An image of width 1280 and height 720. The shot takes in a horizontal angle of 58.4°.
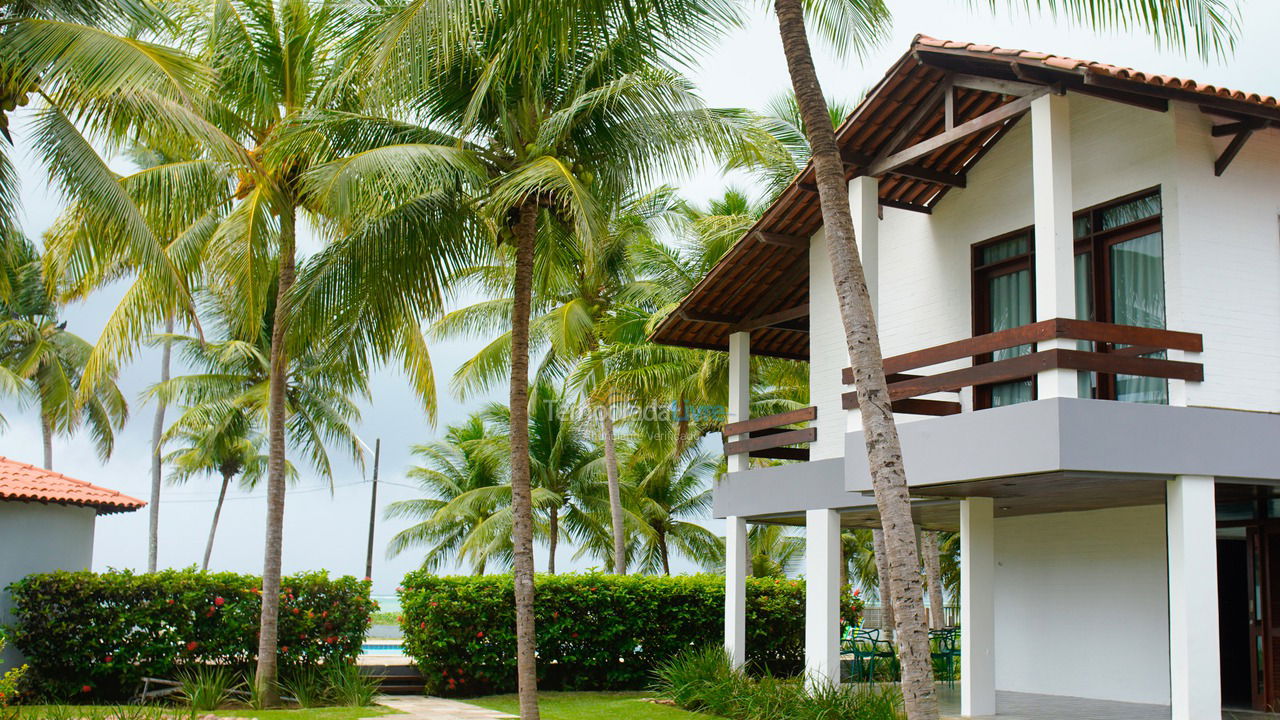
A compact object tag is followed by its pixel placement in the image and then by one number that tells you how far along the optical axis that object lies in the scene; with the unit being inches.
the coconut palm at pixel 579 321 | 885.8
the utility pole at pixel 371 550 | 1332.4
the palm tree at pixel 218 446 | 1122.0
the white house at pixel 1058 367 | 371.6
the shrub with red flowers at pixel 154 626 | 596.4
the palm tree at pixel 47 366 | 1157.1
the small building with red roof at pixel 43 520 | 599.5
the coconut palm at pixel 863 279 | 274.8
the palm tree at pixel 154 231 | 467.8
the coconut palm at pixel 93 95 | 422.0
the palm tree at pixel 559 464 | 1204.5
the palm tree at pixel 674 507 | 1241.4
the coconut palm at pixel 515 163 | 434.6
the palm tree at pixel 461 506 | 1188.5
